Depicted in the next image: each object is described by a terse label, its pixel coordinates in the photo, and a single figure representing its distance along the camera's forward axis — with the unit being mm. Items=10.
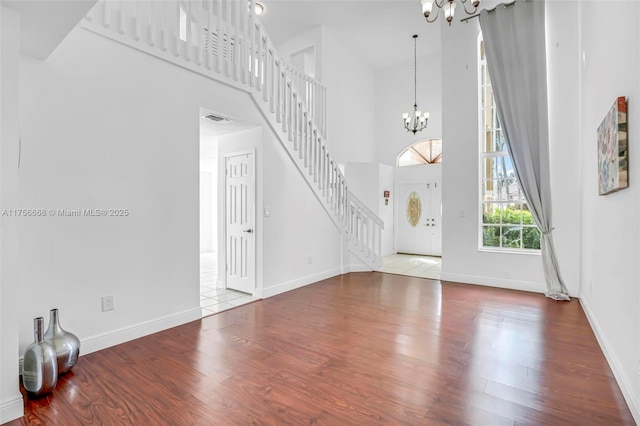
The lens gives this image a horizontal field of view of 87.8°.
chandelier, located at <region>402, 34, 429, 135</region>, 7079
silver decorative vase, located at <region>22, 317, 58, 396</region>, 2105
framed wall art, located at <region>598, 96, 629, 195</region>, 2295
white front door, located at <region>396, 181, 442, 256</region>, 8500
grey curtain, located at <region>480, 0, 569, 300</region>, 4516
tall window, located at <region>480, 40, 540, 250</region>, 5016
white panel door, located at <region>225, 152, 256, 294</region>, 4598
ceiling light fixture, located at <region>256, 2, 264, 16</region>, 5907
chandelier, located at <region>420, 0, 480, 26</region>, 3471
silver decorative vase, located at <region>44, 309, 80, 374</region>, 2348
